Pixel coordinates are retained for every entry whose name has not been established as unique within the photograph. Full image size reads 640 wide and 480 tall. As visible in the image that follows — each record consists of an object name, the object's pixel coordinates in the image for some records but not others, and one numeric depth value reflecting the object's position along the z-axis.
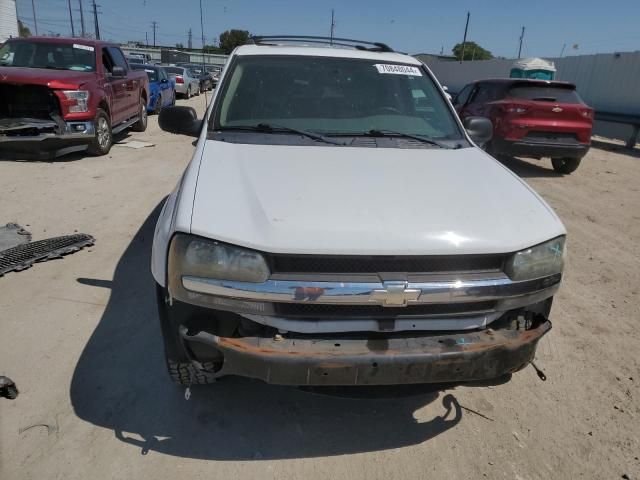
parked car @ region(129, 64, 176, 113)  14.23
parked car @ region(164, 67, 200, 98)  19.94
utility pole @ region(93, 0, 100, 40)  53.66
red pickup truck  7.72
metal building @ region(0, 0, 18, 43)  29.77
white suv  2.01
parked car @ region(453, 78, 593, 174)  8.27
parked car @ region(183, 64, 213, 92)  24.45
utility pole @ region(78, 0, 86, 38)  52.81
